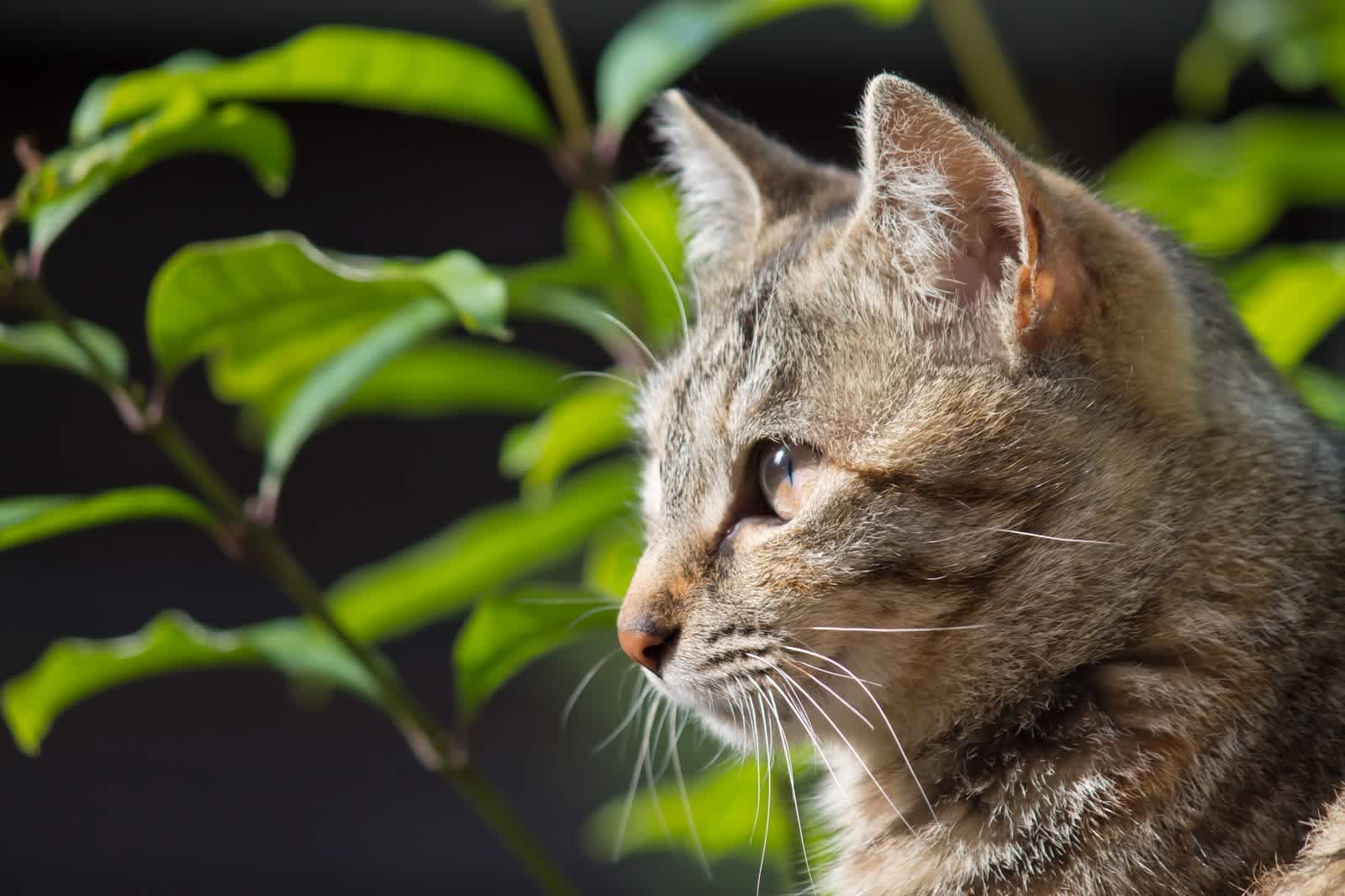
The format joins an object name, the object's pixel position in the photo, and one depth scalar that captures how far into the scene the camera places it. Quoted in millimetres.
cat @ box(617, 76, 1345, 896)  1209
